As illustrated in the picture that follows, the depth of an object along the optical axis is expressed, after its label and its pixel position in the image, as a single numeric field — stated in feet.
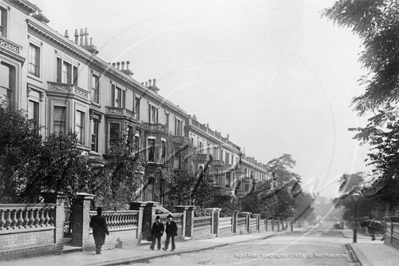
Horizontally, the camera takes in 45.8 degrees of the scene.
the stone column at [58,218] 46.37
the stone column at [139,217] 63.67
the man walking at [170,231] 59.35
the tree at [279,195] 165.99
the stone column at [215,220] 97.60
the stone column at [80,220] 50.08
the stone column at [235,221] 116.88
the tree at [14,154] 52.37
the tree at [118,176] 65.98
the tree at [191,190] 103.35
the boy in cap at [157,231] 58.23
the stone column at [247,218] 132.18
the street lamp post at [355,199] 101.81
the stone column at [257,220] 148.87
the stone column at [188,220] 79.51
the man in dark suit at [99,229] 49.19
